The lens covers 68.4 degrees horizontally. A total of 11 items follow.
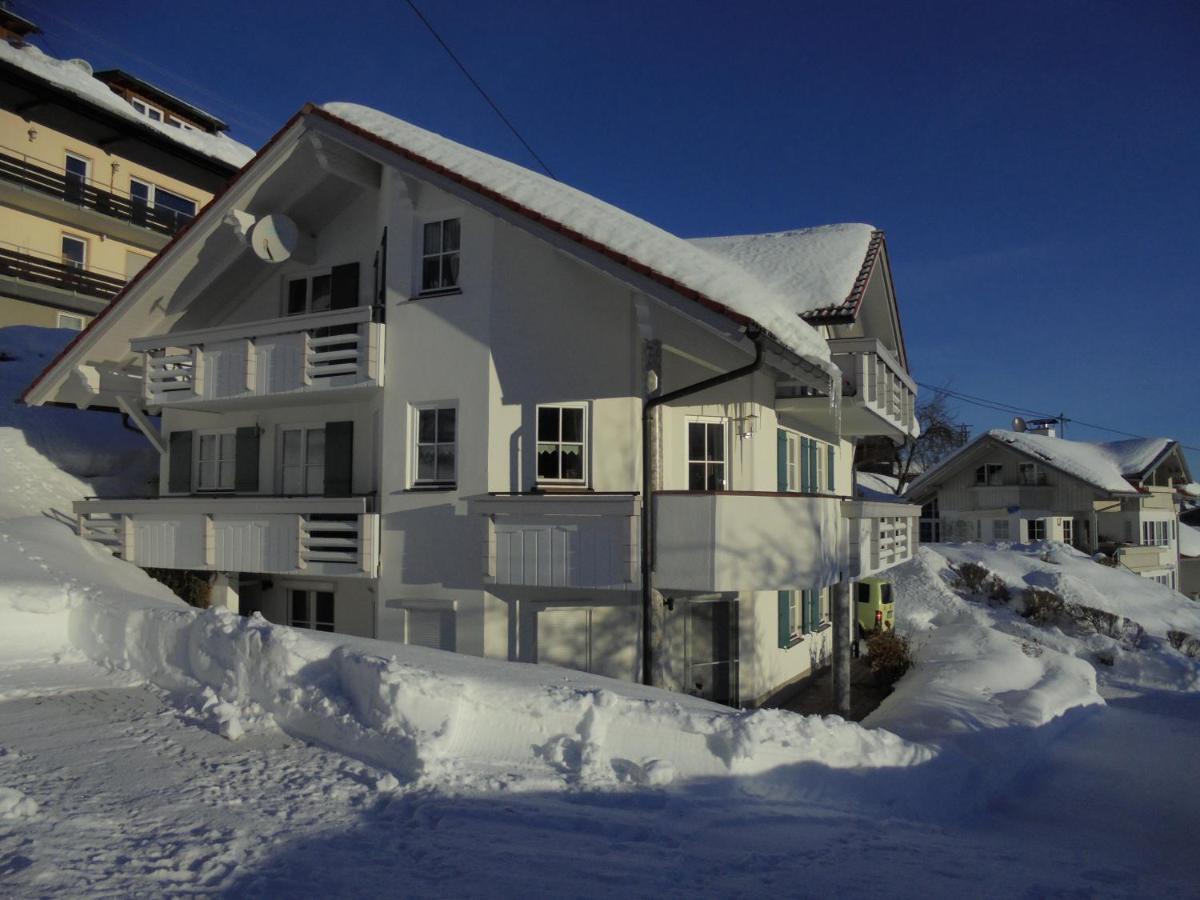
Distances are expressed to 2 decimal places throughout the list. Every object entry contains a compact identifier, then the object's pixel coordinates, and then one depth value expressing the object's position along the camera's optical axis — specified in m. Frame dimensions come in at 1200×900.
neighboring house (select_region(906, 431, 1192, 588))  43.91
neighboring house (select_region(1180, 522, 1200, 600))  55.43
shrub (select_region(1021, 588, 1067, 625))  23.03
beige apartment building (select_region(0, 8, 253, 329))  26.73
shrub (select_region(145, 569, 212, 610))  14.97
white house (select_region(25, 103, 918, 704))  10.96
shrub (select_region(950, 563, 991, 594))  25.12
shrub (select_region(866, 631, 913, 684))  15.53
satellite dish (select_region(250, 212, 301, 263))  14.19
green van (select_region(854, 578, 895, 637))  18.19
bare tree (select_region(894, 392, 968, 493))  56.31
